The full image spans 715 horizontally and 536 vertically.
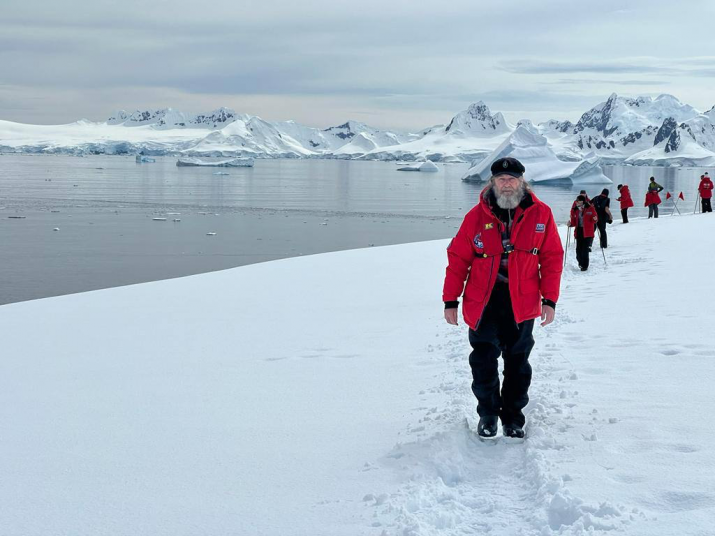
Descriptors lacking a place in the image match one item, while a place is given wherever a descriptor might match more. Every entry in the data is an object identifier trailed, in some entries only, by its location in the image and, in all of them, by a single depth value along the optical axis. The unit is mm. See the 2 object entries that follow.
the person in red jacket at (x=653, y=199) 25219
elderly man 4062
